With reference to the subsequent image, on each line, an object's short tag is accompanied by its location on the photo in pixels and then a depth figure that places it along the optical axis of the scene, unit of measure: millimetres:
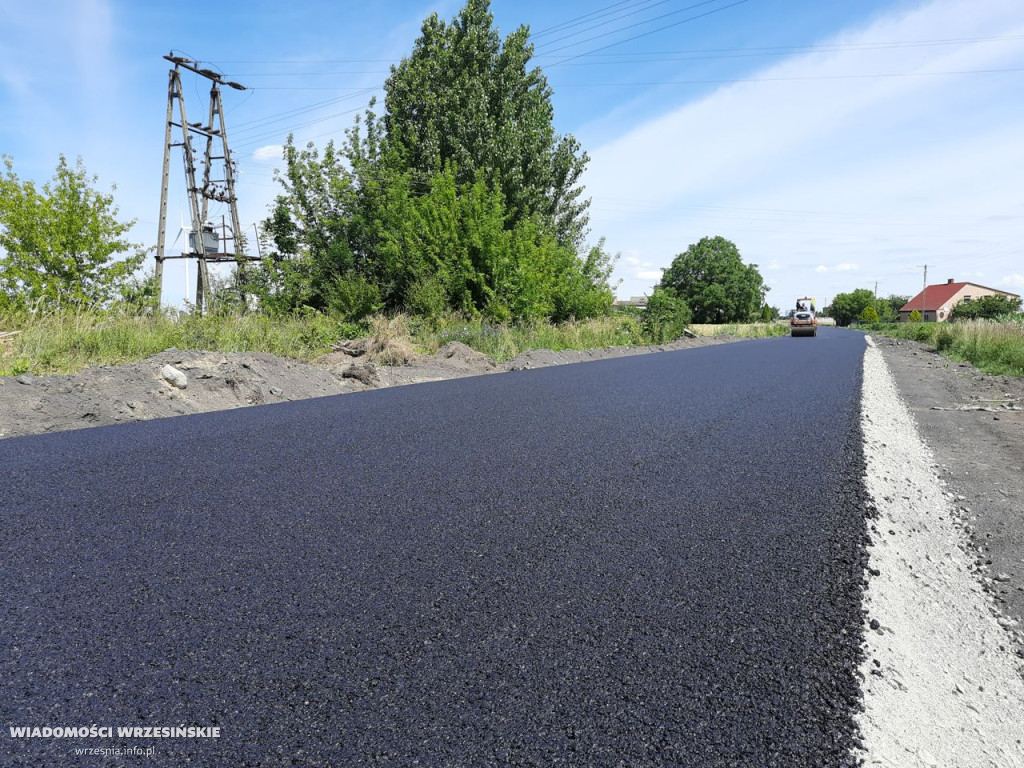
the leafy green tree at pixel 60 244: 15484
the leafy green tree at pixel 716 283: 67938
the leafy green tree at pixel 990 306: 57356
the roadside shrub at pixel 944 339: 19031
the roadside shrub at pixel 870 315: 86062
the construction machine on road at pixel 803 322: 40094
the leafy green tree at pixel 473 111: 21016
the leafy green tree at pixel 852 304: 102188
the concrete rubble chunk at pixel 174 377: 7832
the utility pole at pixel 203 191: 19625
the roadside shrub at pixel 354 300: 16453
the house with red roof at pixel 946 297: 80125
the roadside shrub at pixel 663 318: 25141
